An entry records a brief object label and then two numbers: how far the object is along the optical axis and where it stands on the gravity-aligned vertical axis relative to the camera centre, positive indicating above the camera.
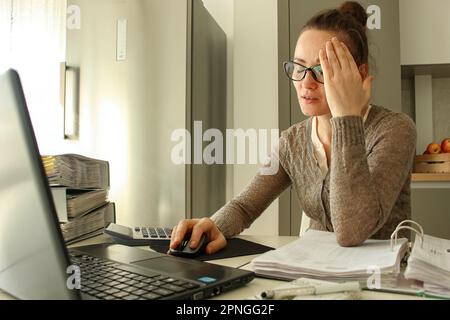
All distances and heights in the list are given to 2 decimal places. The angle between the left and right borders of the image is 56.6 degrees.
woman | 0.80 +0.04
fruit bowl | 2.16 +0.04
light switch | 2.01 +0.64
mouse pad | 0.78 -0.16
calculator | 0.90 -0.14
